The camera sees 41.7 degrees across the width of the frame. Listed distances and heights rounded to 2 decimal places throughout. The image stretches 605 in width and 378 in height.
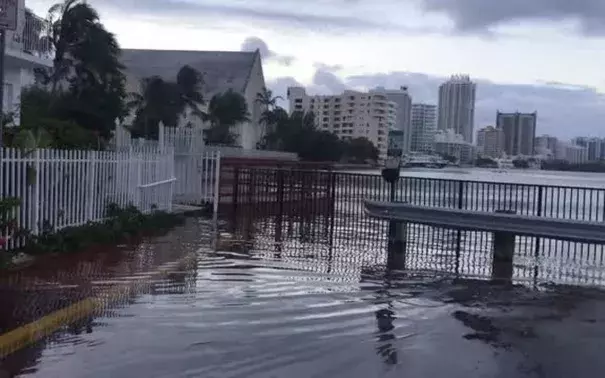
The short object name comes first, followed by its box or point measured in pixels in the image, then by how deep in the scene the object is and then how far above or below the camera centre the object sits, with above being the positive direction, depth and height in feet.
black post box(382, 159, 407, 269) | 51.62 -5.28
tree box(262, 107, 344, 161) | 238.07 +2.54
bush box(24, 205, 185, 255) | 42.11 -5.69
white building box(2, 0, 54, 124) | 64.13 +6.87
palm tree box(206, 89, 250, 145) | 239.50 +8.53
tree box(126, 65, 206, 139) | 197.88 +10.34
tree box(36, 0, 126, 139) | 137.18 +12.36
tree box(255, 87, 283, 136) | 305.53 +15.38
